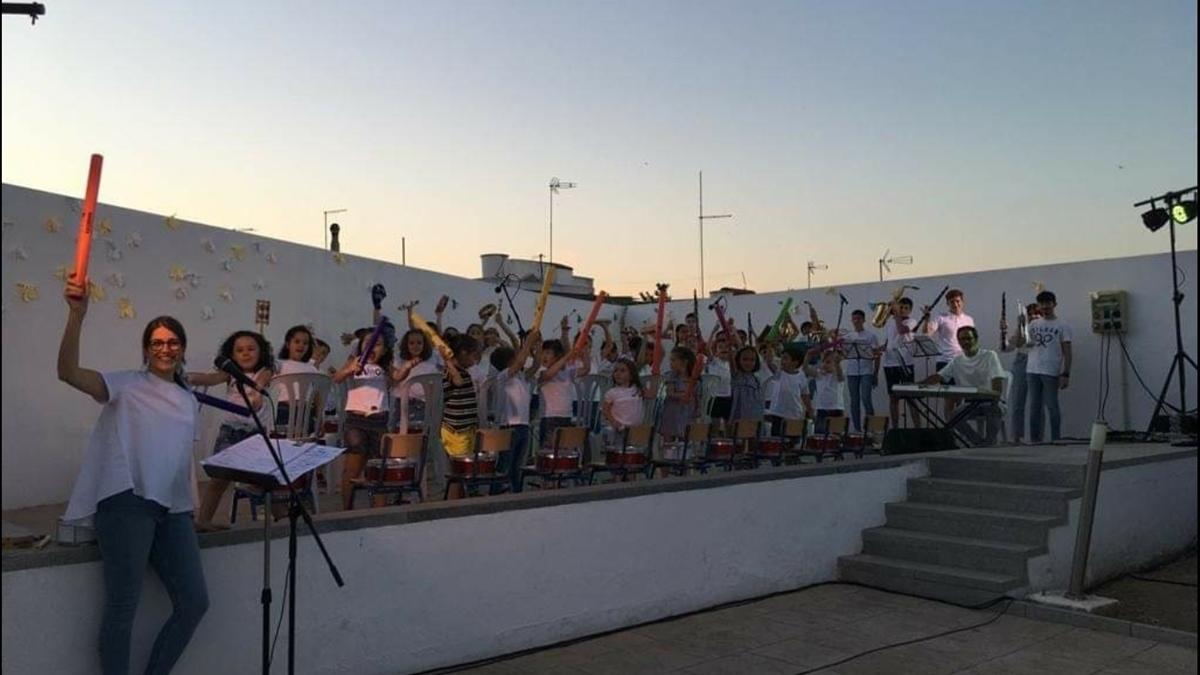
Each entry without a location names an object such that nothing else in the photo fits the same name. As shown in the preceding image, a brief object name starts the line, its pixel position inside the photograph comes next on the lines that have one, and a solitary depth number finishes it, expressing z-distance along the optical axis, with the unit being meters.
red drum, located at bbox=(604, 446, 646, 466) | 6.89
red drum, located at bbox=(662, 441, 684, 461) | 7.84
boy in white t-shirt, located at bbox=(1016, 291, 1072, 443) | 10.49
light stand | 9.36
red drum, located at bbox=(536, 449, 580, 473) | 6.38
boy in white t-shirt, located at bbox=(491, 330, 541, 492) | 6.78
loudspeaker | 8.35
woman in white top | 3.41
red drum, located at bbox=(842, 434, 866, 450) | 9.16
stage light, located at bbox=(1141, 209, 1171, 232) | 9.41
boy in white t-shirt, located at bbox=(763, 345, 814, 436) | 9.43
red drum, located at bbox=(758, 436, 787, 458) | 8.10
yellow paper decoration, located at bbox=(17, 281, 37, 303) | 7.10
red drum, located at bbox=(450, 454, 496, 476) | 5.99
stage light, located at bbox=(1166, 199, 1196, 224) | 9.34
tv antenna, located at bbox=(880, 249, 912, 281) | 16.45
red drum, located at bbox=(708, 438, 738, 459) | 7.59
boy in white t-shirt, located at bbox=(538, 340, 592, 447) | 7.25
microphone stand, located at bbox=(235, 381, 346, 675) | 3.34
